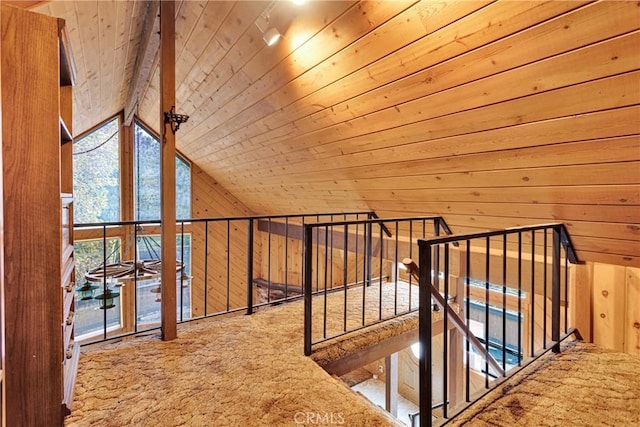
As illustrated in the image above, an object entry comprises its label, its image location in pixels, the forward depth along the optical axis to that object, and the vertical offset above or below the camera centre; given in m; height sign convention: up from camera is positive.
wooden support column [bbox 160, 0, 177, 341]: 2.28 +0.20
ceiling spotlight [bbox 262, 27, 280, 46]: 2.00 +1.03
